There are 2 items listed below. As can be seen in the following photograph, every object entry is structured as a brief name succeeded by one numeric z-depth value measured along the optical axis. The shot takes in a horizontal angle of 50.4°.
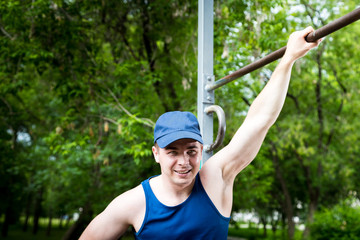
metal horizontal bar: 1.32
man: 1.47
